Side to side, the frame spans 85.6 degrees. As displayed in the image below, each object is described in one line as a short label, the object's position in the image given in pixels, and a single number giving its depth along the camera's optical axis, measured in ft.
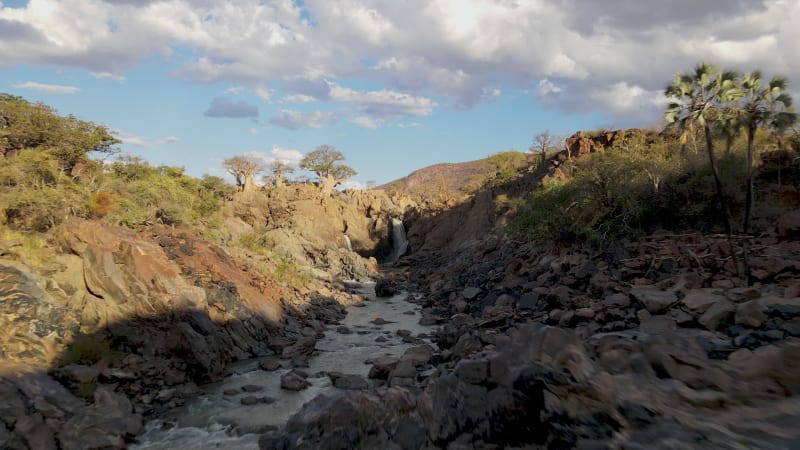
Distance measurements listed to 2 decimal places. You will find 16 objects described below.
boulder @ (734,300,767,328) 25.75
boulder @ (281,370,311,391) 36.35
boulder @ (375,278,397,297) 86.02
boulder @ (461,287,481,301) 65.16
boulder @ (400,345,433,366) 40.55
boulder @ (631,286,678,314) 34.78
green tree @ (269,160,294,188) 173.43
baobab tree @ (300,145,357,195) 184.65
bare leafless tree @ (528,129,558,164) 124.47
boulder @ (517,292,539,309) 50.42
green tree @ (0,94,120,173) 80.02
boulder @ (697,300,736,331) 27.25
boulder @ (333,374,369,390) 36.60
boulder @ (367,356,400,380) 38.63
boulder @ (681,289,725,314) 31.22
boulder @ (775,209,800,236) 43.19
